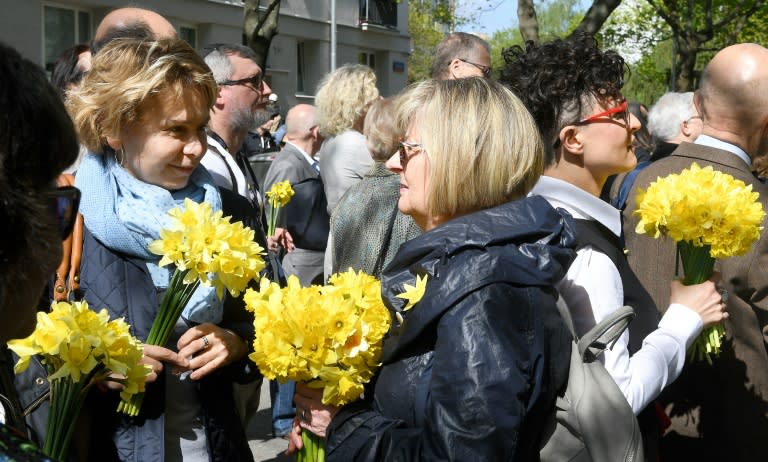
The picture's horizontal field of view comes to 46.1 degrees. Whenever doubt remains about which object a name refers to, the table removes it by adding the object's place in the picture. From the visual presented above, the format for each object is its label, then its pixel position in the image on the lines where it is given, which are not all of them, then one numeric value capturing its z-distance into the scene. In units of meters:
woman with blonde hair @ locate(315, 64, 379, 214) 6.21
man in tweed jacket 3.42
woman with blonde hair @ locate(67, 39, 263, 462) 2.71
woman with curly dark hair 2.66
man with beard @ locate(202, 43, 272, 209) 4.87
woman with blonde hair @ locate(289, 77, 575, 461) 2.06
